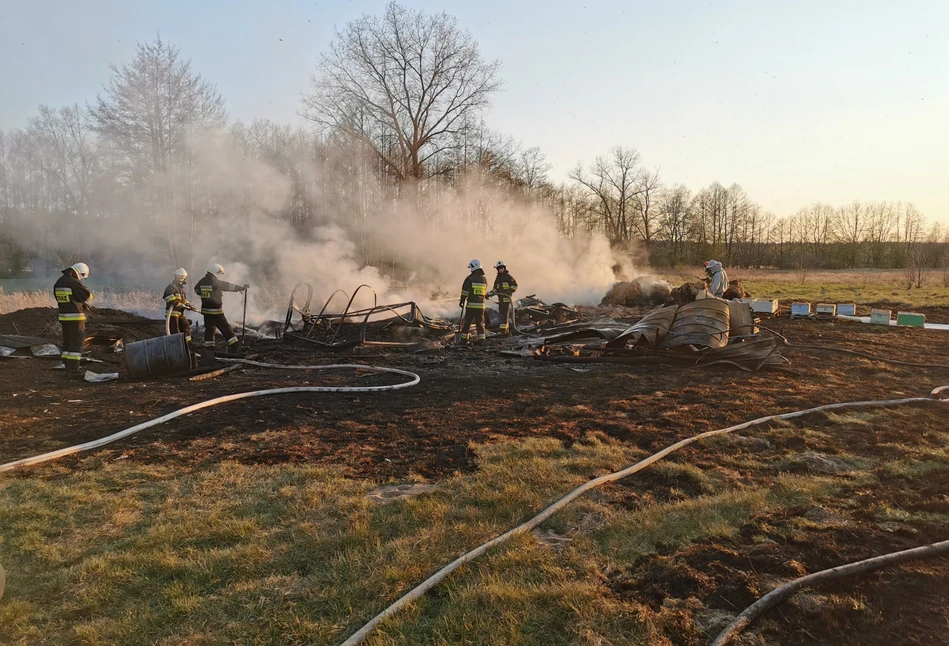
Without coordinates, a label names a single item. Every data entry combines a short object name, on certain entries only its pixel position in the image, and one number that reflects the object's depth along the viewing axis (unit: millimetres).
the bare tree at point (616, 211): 50875
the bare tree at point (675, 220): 52719
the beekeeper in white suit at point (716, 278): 11281
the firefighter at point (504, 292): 12242
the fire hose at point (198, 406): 4656
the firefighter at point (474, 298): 11508
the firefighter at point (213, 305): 9969
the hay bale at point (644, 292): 20812
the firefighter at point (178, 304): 9289
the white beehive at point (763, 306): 15406
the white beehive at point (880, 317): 14867
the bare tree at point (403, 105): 29047
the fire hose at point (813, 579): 2312
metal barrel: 8211
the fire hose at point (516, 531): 2402
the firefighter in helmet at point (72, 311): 8609
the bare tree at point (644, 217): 52000
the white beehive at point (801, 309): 16422
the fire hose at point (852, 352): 8805
